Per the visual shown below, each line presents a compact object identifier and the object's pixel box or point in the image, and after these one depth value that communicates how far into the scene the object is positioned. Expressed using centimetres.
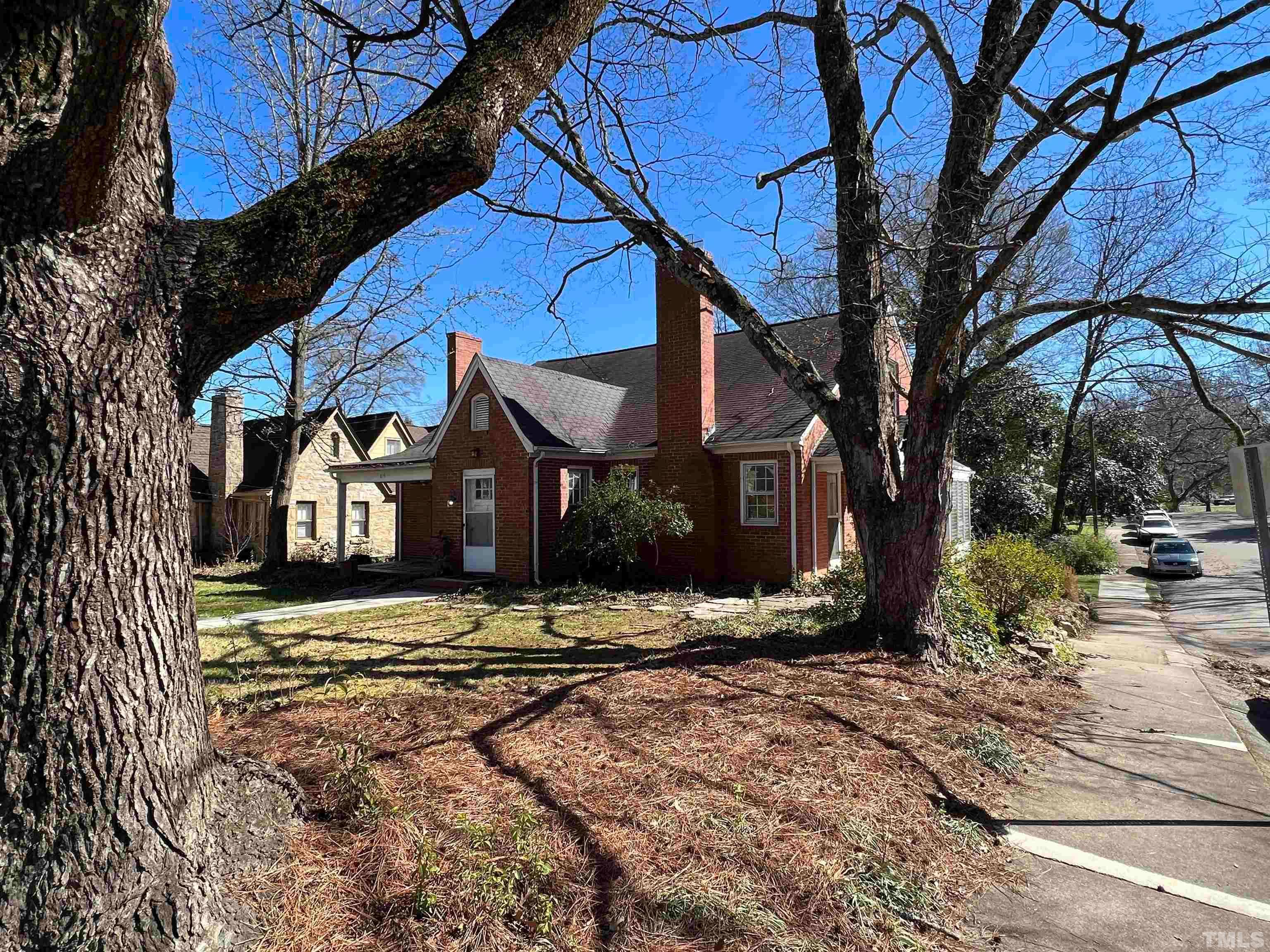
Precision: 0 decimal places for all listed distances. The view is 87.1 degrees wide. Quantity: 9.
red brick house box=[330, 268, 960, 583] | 1422
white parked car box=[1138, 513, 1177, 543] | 2992
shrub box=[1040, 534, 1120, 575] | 2175
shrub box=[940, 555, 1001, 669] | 745
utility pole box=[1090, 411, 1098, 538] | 2767
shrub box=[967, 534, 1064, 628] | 947
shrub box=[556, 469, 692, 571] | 1364
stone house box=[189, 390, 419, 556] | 2447
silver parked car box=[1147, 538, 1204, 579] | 2105
